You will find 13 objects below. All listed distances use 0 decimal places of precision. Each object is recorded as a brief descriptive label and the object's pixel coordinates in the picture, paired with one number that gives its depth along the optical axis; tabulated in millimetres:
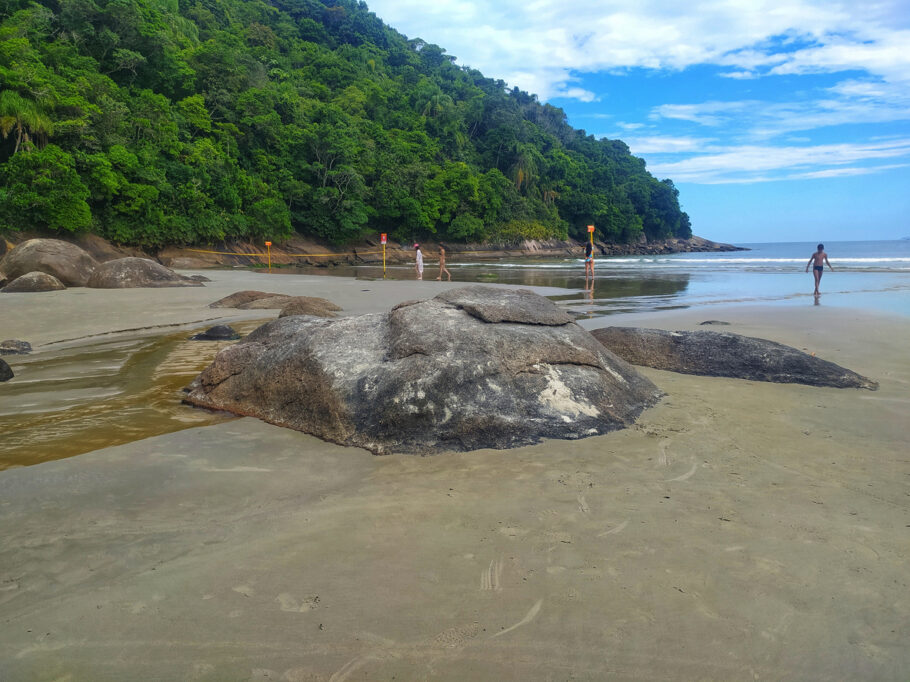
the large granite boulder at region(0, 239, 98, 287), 14578
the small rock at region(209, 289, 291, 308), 12055
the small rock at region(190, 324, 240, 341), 8104
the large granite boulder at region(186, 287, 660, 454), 3770
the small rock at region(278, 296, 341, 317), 9289
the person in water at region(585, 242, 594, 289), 20294
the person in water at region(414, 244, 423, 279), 24438
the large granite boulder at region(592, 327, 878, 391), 5395
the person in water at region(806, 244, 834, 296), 15819
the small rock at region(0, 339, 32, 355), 6996
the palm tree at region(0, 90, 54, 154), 27109
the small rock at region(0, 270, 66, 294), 12688
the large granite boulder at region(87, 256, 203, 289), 14594
